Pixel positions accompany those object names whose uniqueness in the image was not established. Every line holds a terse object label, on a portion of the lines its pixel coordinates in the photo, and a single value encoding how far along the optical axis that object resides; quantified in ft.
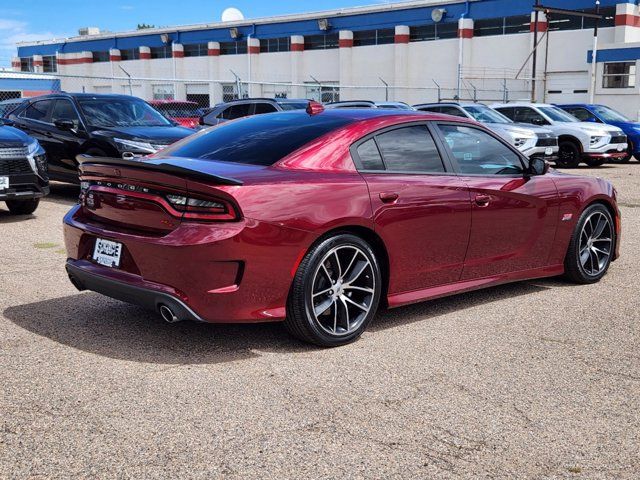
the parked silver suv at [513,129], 57.47
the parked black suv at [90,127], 36.51
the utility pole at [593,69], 122.89
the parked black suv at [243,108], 54.39
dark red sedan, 14.11
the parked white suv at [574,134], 63.57
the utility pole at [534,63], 121.07
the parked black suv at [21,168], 30.40
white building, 130.00
